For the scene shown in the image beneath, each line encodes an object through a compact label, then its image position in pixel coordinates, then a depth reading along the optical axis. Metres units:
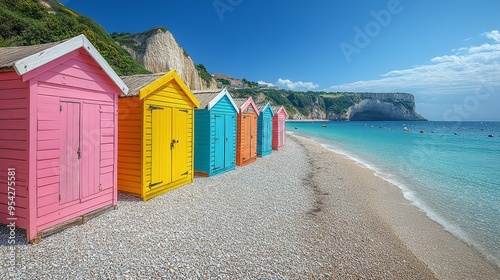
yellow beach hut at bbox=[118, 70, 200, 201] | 6.91
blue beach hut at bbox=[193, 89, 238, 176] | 10.09
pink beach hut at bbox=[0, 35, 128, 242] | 4.31
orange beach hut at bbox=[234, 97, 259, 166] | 12.89
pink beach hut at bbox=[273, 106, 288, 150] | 20.19
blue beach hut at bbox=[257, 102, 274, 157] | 16.67
